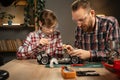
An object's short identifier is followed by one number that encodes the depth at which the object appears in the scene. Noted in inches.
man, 87.6
